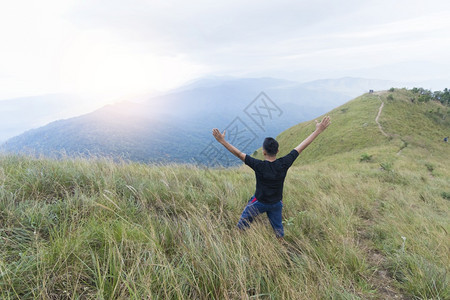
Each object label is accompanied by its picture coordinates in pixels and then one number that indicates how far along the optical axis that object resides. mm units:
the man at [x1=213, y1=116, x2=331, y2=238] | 2912
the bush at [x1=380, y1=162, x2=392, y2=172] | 10889
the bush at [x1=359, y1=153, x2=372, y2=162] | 18920
